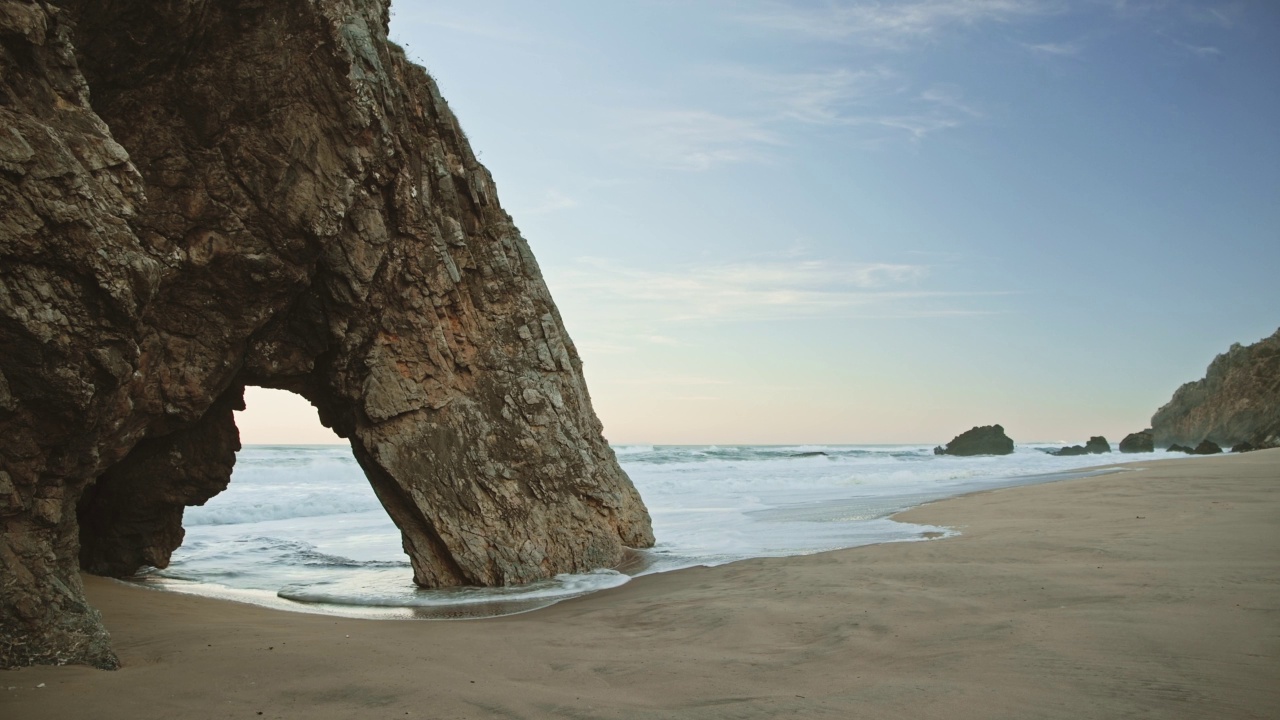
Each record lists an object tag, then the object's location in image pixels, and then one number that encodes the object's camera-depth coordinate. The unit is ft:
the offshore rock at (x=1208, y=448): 139.85
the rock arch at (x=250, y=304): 17.71
